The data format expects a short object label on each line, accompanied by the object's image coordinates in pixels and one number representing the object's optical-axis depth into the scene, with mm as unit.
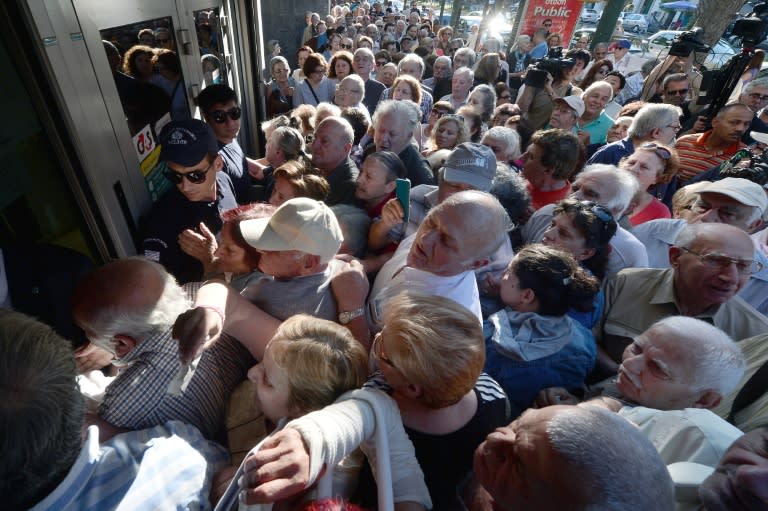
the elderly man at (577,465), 779
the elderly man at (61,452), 728
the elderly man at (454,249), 1749
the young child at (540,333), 1680
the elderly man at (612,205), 2383
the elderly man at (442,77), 6509
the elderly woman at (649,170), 2984
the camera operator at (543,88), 4801
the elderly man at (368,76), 5371
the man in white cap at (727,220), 2219
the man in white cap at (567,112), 4160
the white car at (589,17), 25177
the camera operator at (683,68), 5090
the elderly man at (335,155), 2768
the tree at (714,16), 9148
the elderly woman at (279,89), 5034
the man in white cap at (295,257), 1499
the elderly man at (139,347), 1155
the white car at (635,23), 27219
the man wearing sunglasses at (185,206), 1953
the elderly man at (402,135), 3084
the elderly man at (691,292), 1882
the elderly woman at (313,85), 5086
